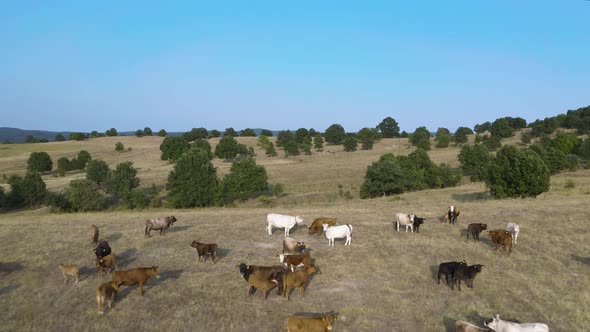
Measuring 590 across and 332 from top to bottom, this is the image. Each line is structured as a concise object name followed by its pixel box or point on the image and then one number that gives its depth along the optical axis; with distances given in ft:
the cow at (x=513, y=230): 63.67
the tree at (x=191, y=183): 147.95
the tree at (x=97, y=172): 197.01
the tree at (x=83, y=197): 149.39
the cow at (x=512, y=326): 35.24
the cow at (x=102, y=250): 56.70
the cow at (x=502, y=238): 59.06
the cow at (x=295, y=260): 50.72
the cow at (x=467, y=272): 46.91
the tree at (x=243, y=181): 156.40
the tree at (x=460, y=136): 356.79
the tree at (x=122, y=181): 162.20
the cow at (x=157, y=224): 70.69
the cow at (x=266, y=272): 46.91
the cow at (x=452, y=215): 75.56
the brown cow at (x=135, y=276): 45.19
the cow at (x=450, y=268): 47.32
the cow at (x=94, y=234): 67.46
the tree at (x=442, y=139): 344.90
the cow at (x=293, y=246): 56.90
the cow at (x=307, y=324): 36.01
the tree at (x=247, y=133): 533.10
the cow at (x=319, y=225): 69.56
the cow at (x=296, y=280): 44.68
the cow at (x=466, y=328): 35.54
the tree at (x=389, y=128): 482.61
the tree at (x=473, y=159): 204.83
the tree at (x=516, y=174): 115.65
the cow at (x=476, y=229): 65.00
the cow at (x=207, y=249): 56.24
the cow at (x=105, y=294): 42.26
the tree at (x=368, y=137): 353.31
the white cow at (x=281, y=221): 68.80
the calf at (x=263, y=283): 44.57
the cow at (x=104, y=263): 52.39
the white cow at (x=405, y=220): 70.59
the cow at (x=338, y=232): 62.64
